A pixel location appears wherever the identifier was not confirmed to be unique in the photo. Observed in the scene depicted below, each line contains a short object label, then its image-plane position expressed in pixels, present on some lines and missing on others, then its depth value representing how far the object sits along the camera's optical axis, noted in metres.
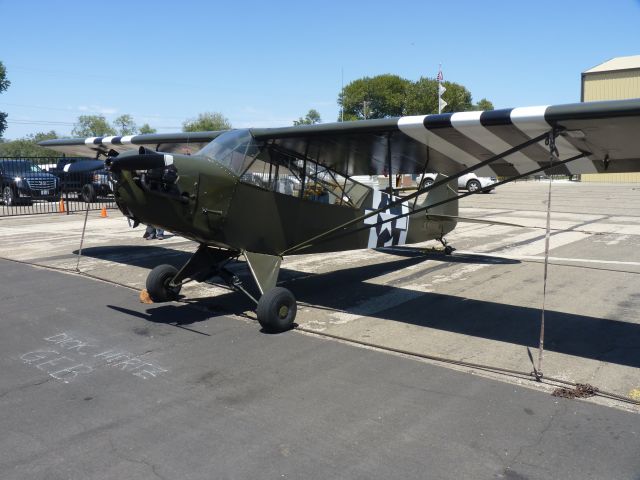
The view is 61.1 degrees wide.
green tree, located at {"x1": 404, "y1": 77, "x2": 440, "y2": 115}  76.31
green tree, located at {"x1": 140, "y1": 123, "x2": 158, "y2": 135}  143.93
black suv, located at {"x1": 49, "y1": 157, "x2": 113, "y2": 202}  26.73
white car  33.97
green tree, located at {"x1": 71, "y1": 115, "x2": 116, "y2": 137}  131.12
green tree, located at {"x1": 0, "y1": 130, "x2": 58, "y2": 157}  124.88
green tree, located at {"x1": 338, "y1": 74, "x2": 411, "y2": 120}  99.06
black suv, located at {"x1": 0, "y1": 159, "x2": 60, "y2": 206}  25.42
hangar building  56.94
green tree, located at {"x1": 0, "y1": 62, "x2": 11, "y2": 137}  60.66
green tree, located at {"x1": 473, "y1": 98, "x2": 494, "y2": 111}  114.19
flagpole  35.69
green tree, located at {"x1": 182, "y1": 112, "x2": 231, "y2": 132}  111.03
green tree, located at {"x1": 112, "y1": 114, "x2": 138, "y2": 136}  132.25
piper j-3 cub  5.83
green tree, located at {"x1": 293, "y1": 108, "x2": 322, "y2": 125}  145.88
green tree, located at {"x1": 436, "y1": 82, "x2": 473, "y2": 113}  81.38
